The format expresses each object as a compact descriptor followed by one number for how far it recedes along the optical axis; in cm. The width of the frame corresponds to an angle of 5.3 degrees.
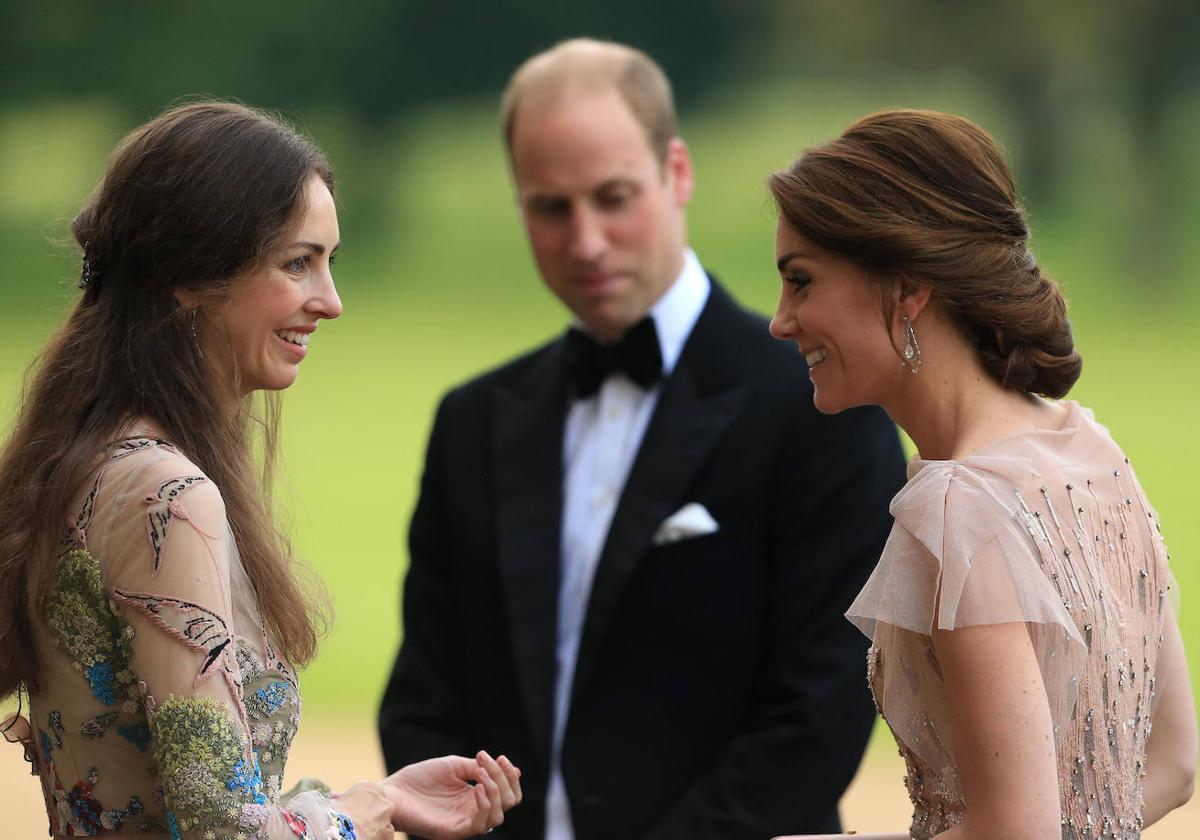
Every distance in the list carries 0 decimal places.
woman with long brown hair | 1135
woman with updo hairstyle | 1134
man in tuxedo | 1198
